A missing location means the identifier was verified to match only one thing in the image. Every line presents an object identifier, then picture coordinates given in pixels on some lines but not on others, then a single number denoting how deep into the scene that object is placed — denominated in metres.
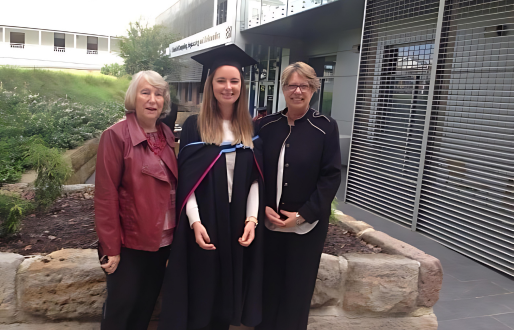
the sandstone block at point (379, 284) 2.83
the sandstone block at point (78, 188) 4.32
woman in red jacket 1.80
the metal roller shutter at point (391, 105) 6.05
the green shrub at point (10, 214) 2.93
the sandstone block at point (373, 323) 2.85
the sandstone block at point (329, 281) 2.77
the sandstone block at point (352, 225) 3.75
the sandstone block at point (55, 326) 2.44
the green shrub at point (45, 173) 3.62
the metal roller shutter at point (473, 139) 4.65
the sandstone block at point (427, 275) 2.88
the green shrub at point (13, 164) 4.34
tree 17.92
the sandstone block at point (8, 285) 2.37
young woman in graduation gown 1.98
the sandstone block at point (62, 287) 2.37
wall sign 14.01
